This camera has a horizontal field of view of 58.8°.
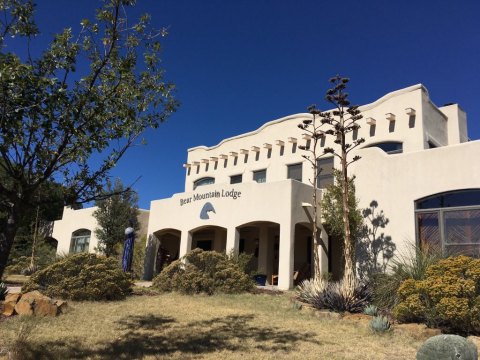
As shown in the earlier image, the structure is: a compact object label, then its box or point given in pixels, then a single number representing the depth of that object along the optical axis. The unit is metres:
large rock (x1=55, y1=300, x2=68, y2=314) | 11.06
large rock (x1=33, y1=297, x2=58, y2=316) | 10.62
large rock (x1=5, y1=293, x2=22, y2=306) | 10.79
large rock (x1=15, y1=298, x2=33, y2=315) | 10.53
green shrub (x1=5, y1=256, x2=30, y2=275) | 25.75
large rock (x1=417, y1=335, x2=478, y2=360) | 6.46
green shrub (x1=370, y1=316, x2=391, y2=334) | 9.59
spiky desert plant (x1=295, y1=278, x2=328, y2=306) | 12.48
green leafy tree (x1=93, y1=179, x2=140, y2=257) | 27.11
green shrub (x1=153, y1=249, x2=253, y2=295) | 15.82
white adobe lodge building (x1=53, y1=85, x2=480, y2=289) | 15.02
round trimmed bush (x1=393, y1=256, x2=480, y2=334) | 9.28
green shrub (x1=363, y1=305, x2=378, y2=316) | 11.03
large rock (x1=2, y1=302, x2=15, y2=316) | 10.49
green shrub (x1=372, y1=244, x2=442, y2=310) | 11.70
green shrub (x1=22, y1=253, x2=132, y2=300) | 13.69
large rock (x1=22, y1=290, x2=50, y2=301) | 10.94
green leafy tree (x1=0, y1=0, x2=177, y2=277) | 5.72
